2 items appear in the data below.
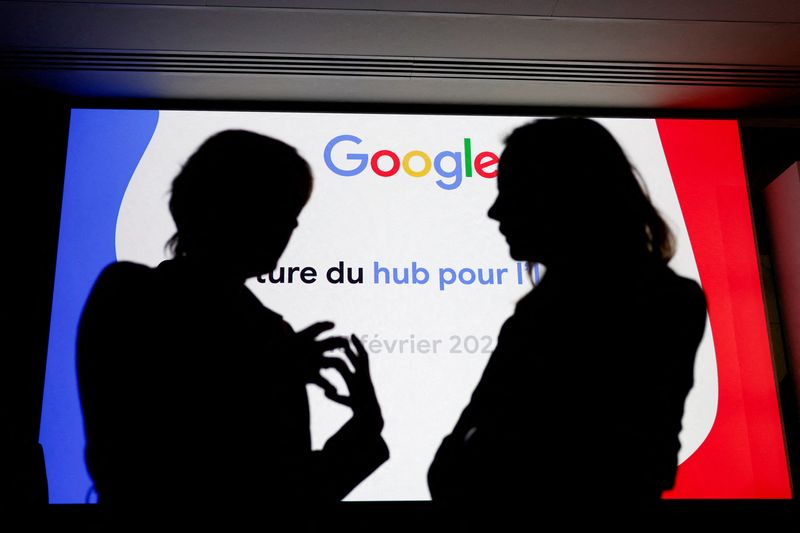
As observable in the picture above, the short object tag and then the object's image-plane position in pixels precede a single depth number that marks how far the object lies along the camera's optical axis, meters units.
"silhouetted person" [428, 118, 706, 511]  2.20
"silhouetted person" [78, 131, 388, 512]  2.17
